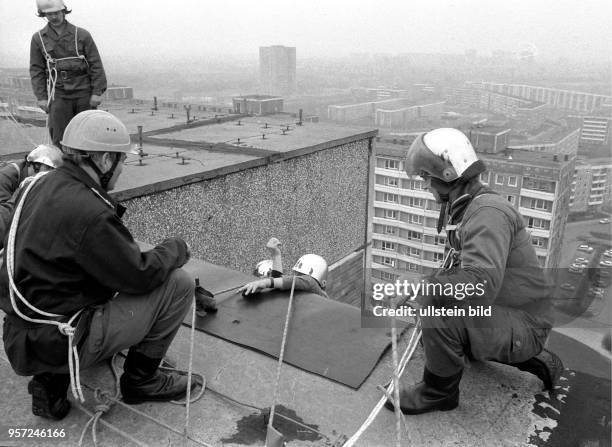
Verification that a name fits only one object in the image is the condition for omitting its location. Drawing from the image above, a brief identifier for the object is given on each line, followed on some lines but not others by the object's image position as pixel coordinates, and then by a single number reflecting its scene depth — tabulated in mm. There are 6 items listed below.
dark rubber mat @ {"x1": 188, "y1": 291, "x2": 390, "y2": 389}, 3395
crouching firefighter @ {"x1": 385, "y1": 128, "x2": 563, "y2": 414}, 2635
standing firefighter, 6269
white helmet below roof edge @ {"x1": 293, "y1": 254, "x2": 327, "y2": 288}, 5172
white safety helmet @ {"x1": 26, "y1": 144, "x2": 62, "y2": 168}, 4941
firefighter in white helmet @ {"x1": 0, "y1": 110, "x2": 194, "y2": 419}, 2422
